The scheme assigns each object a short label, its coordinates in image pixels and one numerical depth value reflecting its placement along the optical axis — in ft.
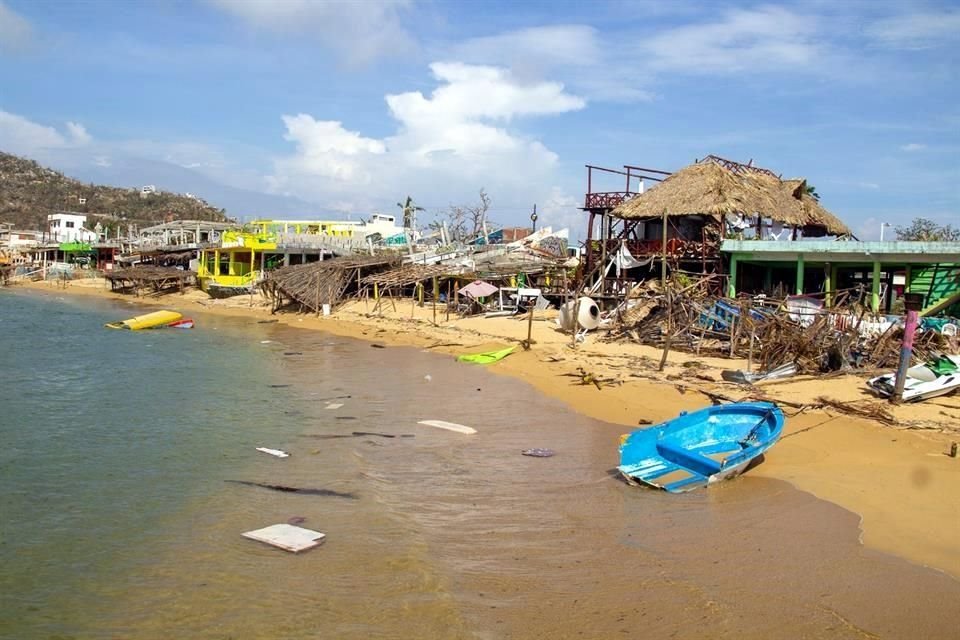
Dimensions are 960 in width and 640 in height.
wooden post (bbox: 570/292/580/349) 73.51
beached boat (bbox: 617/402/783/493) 31.45
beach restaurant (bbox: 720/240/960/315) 73.05
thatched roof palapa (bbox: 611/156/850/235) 92.43
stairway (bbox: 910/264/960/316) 77.46
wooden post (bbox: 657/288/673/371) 58.03
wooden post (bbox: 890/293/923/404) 41.57
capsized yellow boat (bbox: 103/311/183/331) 105.50
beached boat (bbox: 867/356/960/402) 42.88
